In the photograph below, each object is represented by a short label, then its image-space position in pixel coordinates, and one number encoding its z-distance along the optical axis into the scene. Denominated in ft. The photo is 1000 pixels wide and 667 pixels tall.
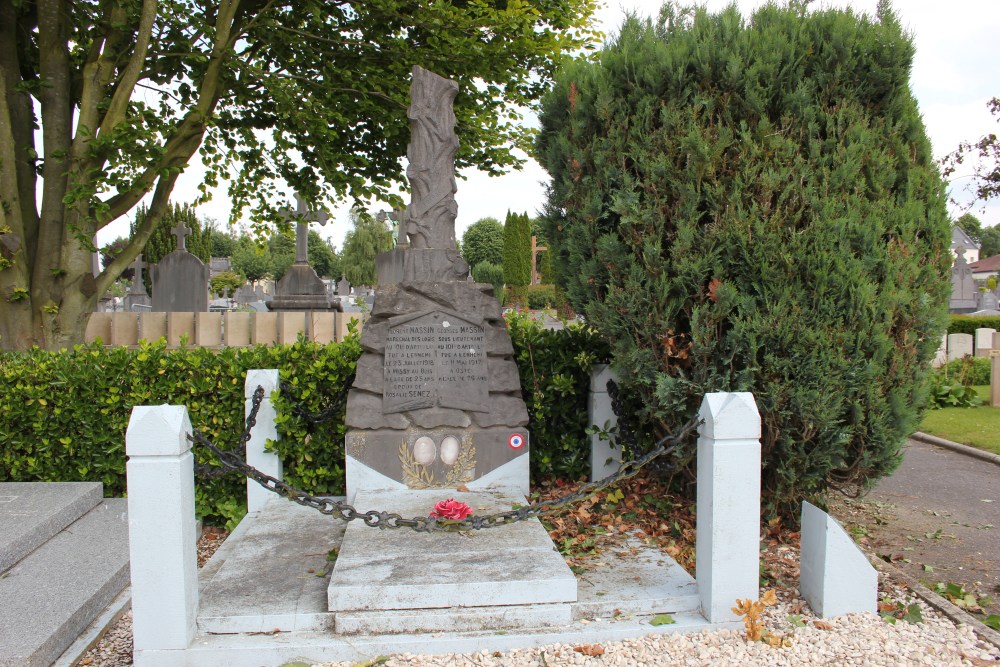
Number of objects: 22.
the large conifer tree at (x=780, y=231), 11.66
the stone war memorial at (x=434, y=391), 15.03
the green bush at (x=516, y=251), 151.43
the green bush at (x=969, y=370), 35.27
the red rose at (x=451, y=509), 11.79
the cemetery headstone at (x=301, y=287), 53.16
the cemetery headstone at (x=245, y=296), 102.61
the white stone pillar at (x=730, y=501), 9.95
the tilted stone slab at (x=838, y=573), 10.41
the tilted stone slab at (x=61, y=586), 9.84
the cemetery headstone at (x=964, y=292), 62.54
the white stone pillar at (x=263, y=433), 15.71
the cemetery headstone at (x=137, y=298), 75.33
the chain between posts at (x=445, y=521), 10.41
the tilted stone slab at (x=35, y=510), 13.12
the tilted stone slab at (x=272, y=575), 9.76
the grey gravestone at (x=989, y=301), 83.08
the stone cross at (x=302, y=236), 55.48
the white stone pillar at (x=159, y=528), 8.98
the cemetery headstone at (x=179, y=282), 49.80
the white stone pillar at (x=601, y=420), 16.46
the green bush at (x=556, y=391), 17.19
